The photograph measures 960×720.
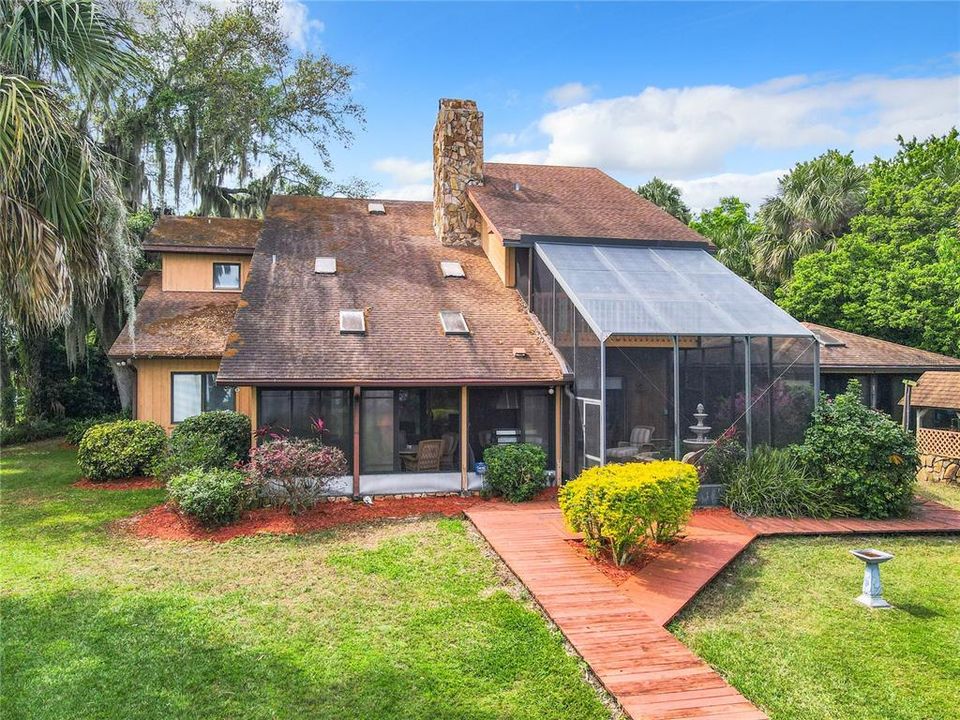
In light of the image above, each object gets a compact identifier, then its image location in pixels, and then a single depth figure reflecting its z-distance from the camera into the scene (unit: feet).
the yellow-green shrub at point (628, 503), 23.58
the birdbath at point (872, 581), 21.77
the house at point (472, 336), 34.76
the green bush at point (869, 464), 32.07
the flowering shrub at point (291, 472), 31.60
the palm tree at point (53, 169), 20.83
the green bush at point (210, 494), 29.73
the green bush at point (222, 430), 35.81
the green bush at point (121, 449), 40.50
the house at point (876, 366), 48.62
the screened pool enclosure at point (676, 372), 33.96
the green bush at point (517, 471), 35.94
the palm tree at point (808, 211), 69.46
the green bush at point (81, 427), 53.57
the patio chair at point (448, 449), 38.86
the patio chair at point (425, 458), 38.22
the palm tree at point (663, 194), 83.92
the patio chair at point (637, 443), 33.91
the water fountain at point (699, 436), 33.78
